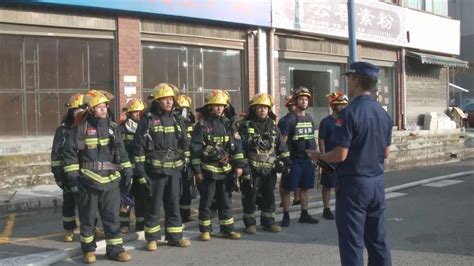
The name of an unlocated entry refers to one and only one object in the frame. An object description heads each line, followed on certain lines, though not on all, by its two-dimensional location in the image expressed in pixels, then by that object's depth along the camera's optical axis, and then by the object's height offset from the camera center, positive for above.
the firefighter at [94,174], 6.12 -0.55
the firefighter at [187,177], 7.50 -0.74
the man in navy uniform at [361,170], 4.46 -0.41
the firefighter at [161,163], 6.64 -0.47
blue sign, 11.91 +2.84
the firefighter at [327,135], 7.93 -0.19
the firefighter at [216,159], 7.02 -0.45
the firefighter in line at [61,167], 6.70 -0.50
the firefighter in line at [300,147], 7.91 -0.36
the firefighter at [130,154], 7.48 -0.38
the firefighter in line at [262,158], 7.37 -0.48
